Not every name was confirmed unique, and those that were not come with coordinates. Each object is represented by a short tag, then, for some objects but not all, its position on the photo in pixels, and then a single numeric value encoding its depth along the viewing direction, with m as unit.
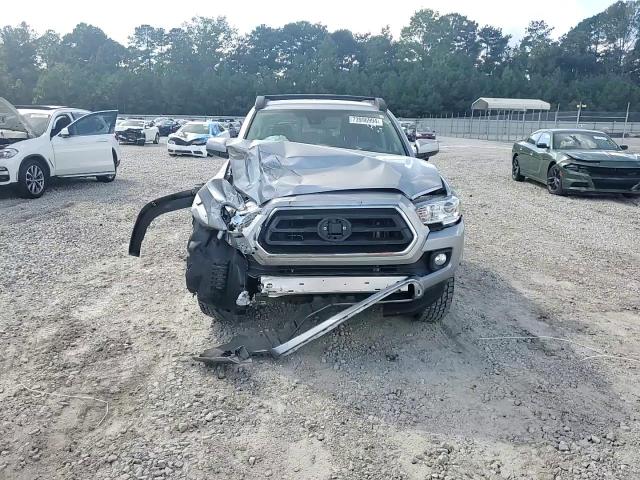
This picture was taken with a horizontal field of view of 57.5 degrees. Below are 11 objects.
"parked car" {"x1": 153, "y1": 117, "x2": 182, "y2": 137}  42.16
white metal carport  48.03
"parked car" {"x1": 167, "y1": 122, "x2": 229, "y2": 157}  21.97
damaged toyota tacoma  3.91
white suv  10.62
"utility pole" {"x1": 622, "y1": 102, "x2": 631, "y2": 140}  44.08
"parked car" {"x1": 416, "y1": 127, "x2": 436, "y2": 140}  45.55
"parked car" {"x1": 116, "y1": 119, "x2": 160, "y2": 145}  29.59
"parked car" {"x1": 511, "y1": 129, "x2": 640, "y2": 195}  11.42
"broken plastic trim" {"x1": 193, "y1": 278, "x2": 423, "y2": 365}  3.91
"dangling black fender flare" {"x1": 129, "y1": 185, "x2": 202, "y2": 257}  4.70
